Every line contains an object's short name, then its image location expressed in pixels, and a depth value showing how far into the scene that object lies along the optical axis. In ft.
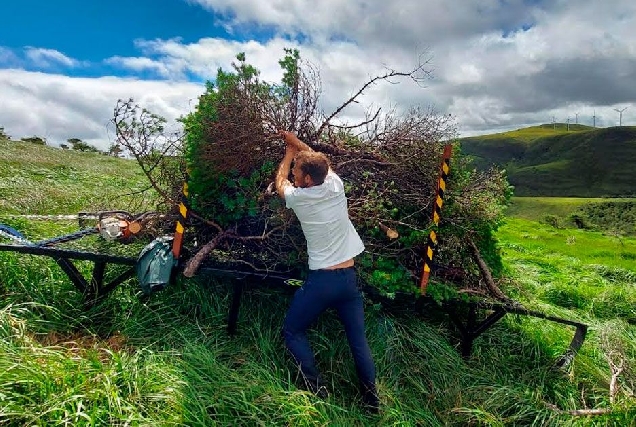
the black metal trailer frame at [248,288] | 17.72
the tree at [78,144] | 199.70
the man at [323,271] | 14.42
